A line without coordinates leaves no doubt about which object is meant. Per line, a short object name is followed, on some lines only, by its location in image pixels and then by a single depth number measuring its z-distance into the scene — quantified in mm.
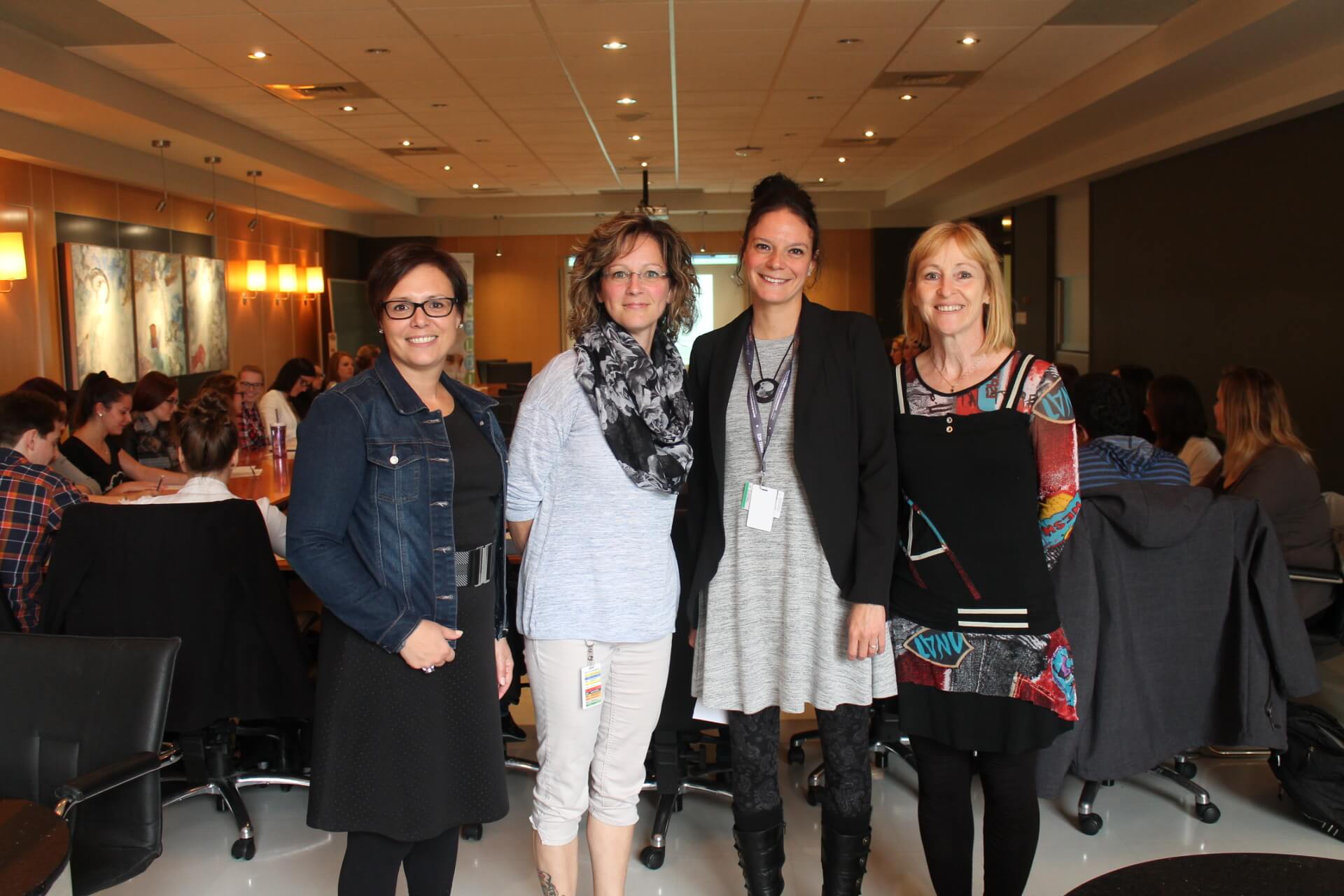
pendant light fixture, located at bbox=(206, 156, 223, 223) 9670
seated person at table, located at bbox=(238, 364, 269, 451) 6488
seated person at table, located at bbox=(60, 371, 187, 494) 4988
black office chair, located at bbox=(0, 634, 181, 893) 1937
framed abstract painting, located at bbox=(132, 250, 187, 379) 9430
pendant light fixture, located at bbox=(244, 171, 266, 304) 11797
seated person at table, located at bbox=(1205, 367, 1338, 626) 3443
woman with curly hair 2008
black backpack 2912
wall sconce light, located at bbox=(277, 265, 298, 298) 12656
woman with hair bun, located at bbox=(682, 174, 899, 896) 2066
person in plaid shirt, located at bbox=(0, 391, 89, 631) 2955
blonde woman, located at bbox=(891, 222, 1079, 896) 2020
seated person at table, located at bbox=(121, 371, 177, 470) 5746
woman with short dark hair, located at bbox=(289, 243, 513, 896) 1783
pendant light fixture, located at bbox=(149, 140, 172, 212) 8617
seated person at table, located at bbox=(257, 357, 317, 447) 6914
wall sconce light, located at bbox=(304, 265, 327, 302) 13934
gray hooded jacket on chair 2719
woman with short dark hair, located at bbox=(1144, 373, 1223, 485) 4492
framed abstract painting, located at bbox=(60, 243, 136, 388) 8266
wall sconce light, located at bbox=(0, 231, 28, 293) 7000
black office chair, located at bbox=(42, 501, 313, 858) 2771
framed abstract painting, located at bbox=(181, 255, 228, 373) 10523
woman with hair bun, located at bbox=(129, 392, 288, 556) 3152
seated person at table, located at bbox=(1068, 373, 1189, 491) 3025
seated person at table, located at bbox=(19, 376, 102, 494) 4695
